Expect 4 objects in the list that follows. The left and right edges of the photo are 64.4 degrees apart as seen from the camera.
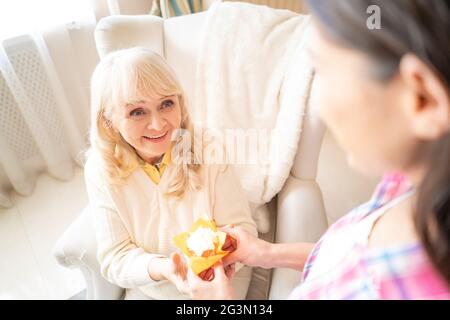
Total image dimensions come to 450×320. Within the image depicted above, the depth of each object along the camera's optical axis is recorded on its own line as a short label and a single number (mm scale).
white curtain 1527
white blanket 1116
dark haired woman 334
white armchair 1033
